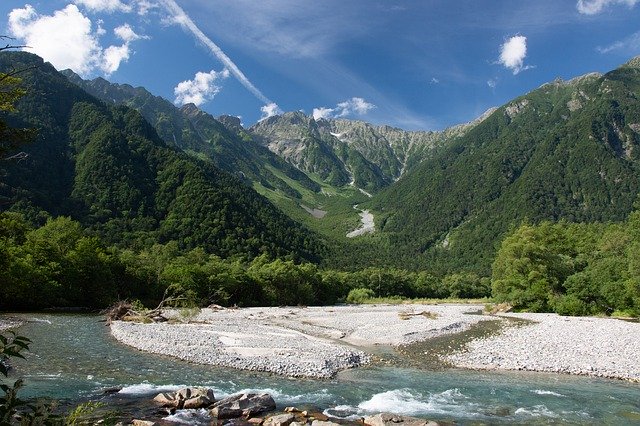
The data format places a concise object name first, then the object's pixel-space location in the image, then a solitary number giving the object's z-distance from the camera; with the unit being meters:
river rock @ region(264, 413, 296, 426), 16.44
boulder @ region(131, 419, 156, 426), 15.42
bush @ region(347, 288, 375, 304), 129.62
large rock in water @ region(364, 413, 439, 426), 16.94
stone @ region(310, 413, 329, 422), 17.67
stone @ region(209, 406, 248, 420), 17.70
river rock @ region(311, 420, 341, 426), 16.31
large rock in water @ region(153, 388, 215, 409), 18.56
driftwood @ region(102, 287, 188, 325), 51.72
